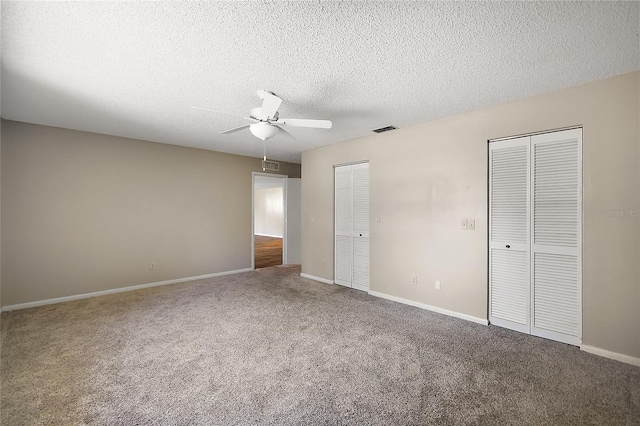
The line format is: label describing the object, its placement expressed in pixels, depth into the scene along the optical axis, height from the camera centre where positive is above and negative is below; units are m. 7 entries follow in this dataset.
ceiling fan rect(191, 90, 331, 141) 2.46 +0.85
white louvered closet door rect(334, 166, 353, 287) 4.66 -0.22
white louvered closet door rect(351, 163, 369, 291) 4.40 -0.20
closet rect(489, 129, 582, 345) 2.59 -0.20
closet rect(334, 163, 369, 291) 4.42 -0.20
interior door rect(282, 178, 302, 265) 6.40 -0.22
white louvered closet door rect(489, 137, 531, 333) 2.87 -0.22
